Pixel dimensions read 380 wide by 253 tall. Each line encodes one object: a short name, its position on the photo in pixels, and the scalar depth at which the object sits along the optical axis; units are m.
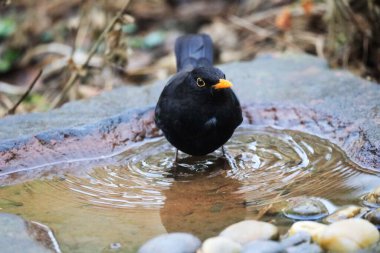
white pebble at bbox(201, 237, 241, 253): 5.77
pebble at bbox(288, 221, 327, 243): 6.09
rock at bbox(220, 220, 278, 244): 6.06
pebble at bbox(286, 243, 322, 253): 5.87
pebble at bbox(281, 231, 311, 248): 5.97
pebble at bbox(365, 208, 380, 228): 6.47
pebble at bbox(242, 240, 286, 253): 5.64
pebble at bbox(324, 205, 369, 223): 6.63
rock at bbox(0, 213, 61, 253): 6.11
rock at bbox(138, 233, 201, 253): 5.85
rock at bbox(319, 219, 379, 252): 5.86
